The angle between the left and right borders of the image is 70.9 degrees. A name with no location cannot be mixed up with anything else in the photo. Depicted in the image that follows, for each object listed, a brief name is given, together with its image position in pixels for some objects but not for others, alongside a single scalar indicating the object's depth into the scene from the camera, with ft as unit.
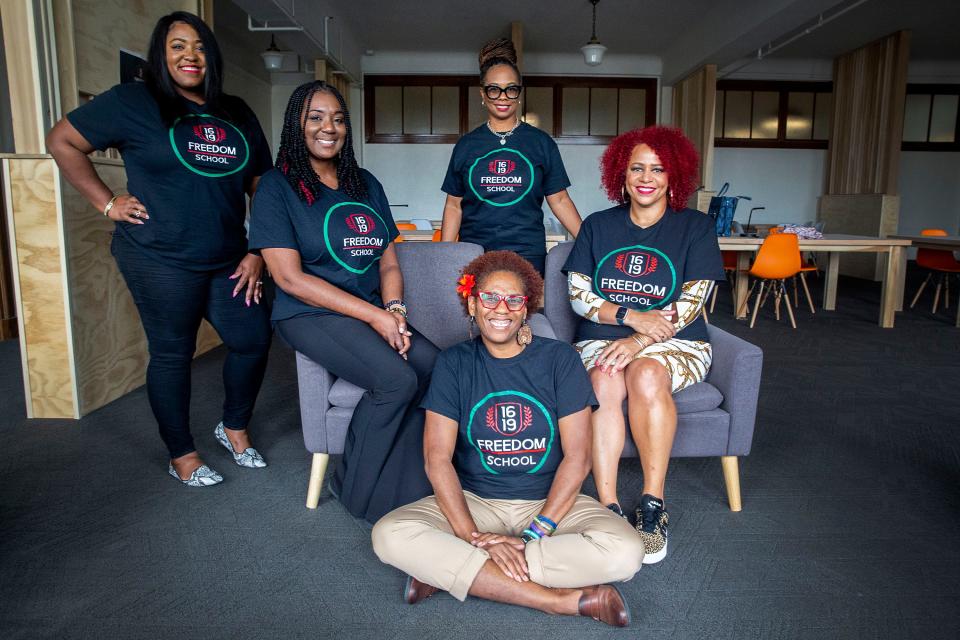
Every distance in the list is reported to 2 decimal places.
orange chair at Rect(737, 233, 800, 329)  19.76
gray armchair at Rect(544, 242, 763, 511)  7.74
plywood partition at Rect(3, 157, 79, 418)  10.84
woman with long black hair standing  7.69
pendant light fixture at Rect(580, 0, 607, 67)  25.63
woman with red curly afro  7.32
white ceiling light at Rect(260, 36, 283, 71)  26.18
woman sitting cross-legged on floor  5.75
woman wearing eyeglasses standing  9.34
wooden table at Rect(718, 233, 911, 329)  20.04
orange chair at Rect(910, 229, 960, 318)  21.35
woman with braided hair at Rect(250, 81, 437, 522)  7.30
